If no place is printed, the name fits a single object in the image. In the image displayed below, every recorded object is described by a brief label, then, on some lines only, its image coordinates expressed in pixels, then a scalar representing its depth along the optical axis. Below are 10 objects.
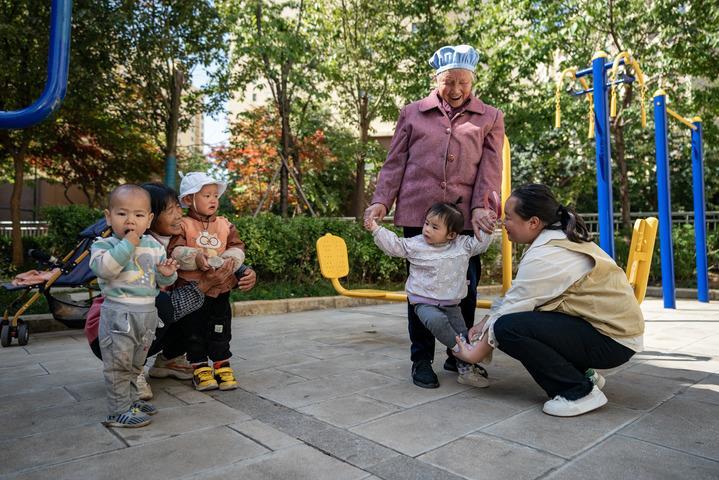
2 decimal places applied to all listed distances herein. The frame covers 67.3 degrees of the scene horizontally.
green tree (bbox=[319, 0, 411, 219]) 12.61
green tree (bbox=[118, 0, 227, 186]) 9.85
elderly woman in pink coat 3.05
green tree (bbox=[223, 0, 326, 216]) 10.08
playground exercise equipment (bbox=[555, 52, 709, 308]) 5.01
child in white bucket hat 2.85
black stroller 4.29
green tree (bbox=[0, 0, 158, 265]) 8.52
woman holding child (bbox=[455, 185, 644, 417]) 2.44
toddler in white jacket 2.96
